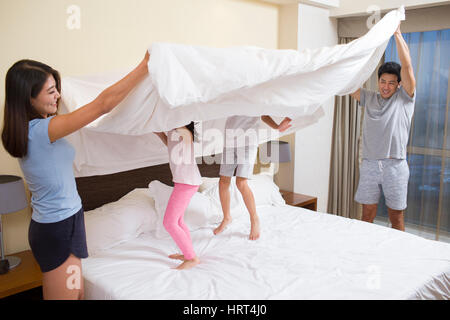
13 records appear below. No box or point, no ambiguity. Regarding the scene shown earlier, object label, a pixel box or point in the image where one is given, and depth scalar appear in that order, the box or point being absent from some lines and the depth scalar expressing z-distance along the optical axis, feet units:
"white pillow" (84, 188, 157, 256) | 7.77
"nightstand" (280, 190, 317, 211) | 11.94
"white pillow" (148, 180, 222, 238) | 8.72
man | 9.64
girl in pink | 7.04
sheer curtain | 11.77
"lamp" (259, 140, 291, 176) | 12.00
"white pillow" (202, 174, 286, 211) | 9.85
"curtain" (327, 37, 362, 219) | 13.85
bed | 6.13
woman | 4.74
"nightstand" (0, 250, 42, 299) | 6.51
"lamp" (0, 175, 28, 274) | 6.64
